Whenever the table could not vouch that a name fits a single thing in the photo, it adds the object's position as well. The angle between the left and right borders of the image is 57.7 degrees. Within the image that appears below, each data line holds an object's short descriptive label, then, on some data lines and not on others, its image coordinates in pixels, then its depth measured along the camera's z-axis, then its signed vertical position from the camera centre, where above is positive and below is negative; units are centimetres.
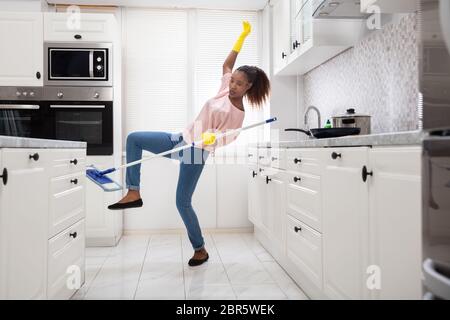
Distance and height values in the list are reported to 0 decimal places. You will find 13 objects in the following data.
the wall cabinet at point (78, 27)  348 +107
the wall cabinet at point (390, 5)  200 +72
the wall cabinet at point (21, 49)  342 +88
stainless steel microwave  351 +76
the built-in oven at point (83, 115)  351 +32
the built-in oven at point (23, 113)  346 +34
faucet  326 +25
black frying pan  212 +10
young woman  304 +11
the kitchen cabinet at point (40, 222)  134 -29
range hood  233 +84
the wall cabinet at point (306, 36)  265 +81
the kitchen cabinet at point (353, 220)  117 -27
